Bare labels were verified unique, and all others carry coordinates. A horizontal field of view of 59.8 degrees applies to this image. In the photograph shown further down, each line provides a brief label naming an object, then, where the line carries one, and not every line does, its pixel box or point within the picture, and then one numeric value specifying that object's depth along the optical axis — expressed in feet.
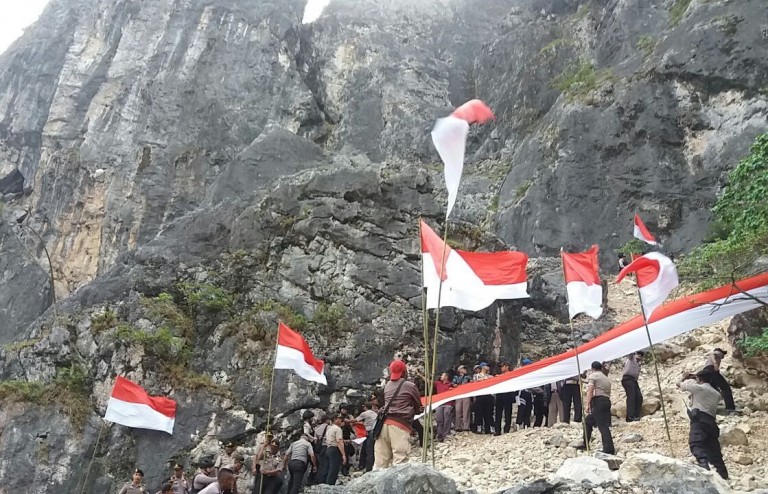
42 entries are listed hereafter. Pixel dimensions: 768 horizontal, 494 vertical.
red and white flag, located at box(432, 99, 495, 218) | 27.61
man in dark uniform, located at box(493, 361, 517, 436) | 37.47
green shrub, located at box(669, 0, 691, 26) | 99.47
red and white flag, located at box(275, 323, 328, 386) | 38.86
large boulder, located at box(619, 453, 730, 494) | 20.80
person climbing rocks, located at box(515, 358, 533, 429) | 38.19
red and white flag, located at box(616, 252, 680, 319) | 28.99
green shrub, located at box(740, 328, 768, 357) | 26.78
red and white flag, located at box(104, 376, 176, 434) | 39.34
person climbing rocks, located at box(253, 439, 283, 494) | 32.42
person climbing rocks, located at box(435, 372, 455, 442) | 37.76
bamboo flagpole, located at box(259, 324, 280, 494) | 32.43
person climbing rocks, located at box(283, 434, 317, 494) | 31.30
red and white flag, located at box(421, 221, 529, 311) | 32.17
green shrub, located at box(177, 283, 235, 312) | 49.26
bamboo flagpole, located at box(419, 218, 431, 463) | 25.35
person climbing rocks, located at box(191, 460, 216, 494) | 31.12
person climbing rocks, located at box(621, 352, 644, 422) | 34.58
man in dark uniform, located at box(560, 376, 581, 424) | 35.91
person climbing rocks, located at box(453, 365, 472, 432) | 38.22
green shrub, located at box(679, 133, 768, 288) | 28.76
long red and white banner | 30.45
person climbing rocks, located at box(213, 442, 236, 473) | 32.38
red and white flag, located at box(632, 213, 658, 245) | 43.96
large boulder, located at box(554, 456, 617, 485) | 22.17
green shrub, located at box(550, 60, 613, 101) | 98.73
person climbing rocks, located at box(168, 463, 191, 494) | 32.73
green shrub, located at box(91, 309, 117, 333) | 47.01
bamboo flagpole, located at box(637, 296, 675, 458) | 28.05
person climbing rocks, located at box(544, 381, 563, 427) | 36.55
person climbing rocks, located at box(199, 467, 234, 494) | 29.53
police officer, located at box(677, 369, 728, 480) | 24.93
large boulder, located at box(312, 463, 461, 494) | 23.21
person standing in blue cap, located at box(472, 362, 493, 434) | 37.99
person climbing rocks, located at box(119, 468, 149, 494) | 31.48
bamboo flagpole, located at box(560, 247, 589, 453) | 29.12
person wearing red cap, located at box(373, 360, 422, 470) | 29.71
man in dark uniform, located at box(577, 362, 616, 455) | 28.50
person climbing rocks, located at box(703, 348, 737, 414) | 31.55
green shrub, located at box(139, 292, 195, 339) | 47.88
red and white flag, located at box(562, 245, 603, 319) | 34.71
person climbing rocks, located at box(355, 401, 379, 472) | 33.24
